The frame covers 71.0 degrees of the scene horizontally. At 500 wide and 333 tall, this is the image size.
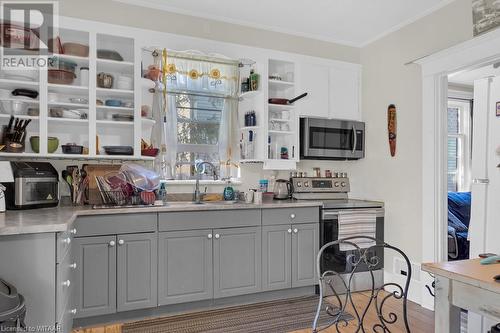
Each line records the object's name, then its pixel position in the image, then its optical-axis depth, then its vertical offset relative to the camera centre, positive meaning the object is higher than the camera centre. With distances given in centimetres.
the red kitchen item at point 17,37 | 272 +99
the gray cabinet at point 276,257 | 321 -85
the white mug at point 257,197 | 334 -31
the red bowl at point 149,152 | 317 +11
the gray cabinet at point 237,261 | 303 -85
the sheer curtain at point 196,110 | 348 +56
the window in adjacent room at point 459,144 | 511 +33
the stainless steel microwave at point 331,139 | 383 +29
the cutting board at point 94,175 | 303 -10
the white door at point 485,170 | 292 -4
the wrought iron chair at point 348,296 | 164 -118
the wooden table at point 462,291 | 133 -50
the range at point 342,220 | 346 -56
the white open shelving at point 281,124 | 373 +44
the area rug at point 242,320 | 271 -127
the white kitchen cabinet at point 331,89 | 385 +86
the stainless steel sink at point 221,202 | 327 -36
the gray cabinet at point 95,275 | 259 -84
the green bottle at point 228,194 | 351 -29
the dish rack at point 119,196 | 301 -28
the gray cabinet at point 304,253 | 334 -85
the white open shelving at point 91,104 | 282 +50
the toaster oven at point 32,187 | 250 -18
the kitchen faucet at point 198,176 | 336 -12
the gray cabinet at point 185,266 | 285 -85
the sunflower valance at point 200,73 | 347 +93
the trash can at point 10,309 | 143 -61
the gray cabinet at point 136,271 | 271 -85
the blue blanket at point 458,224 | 409 -71
